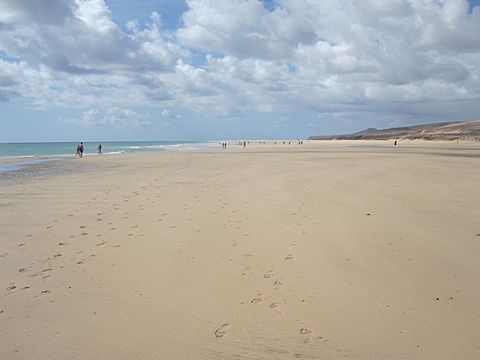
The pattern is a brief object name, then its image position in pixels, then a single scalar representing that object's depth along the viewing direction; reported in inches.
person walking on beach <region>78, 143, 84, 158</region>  1715.3
